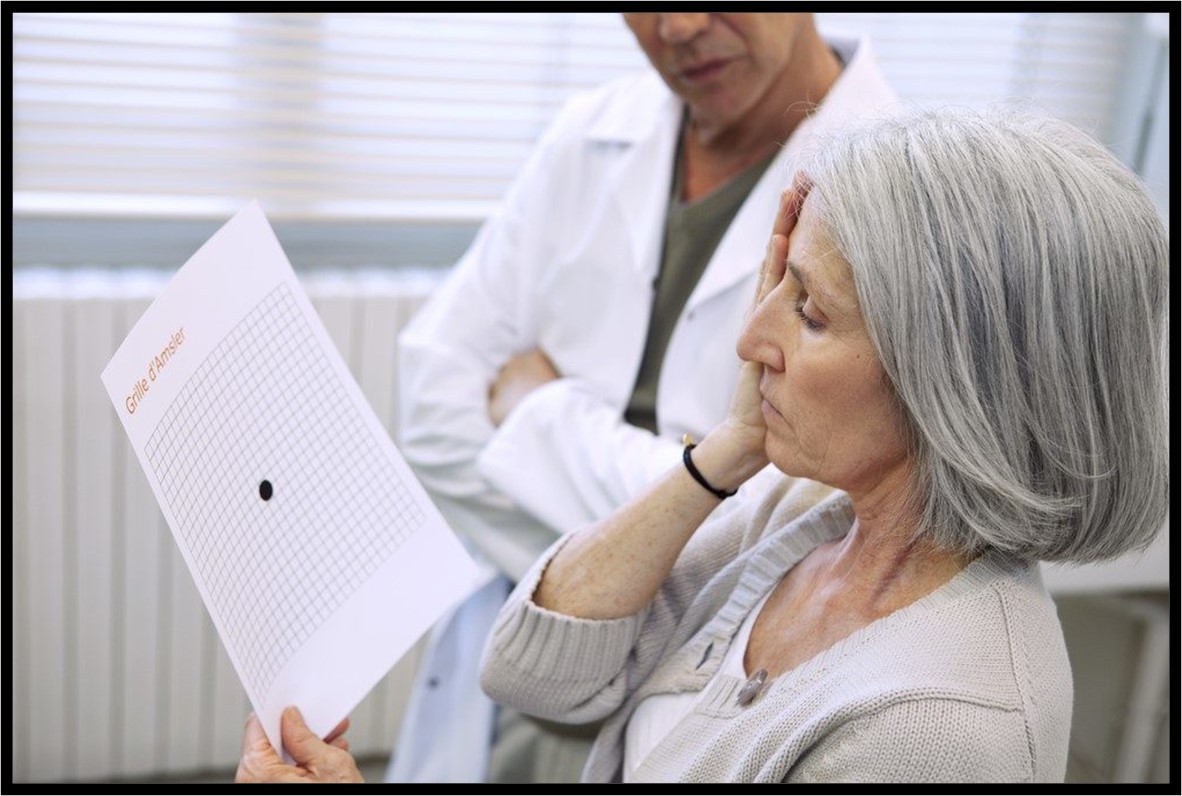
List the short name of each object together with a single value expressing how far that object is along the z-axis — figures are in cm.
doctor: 139
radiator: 209
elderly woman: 79
